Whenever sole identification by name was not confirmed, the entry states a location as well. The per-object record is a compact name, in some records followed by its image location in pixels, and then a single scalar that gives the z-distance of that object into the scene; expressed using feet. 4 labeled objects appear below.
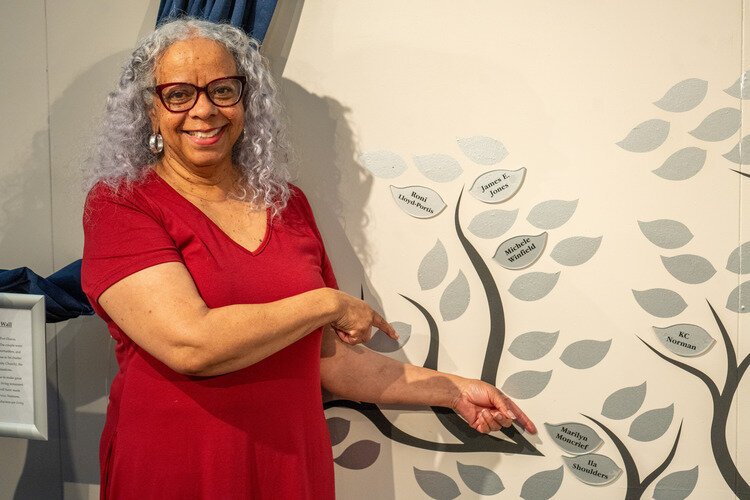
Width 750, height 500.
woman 5.82
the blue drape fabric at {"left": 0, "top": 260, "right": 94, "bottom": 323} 7.47
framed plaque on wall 6.81
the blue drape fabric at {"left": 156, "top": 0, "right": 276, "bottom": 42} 7.44
